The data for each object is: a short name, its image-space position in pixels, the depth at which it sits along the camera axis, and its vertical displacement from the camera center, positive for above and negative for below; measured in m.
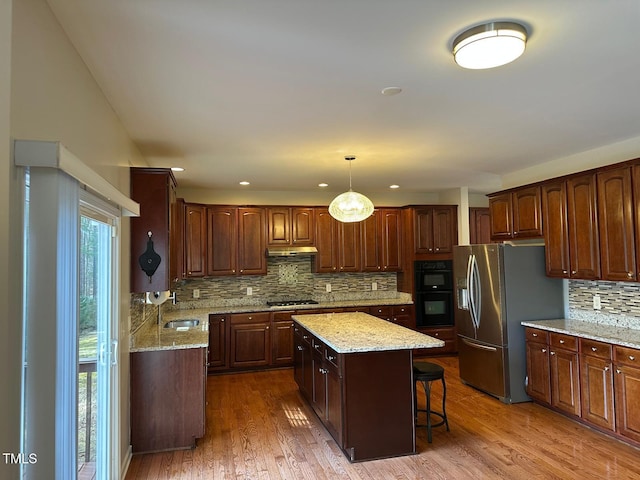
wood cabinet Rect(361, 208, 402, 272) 6.63 +0.22
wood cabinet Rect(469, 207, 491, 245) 6.99 +0.46
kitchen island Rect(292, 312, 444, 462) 3.23 -1.05
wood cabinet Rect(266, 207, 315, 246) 6.32 +0.46
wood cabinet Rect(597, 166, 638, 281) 3.57 +0.22
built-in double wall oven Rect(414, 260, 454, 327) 6.57 -0.59
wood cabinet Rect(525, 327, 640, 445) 3.36 -1.12
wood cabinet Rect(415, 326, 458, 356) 6.52 -1.29
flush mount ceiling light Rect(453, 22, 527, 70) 1.89 +0.94
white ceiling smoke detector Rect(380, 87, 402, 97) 2.62 +1.01
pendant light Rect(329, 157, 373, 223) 4.09 +0.46
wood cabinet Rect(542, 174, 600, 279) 3.92 +0.23
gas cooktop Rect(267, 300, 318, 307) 6.26 -0.67
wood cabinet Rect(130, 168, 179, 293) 3.49 +0.31
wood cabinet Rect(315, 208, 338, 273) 6.46 +0.22
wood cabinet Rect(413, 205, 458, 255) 6.64 +0.39
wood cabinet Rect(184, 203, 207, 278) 5.80 +0.27
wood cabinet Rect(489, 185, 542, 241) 4.57 +0.43
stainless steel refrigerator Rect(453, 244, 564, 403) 4.50 -0.58
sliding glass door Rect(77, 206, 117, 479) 2.39 -0.52
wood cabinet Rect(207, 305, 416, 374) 5.80 -1.12
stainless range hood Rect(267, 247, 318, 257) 6.19 +0.09
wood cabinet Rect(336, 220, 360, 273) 6.54 +0.14
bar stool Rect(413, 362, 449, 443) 3.58 -1.02
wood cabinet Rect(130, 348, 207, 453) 3.43 -1.12
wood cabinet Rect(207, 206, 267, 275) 6.07 +0.25
